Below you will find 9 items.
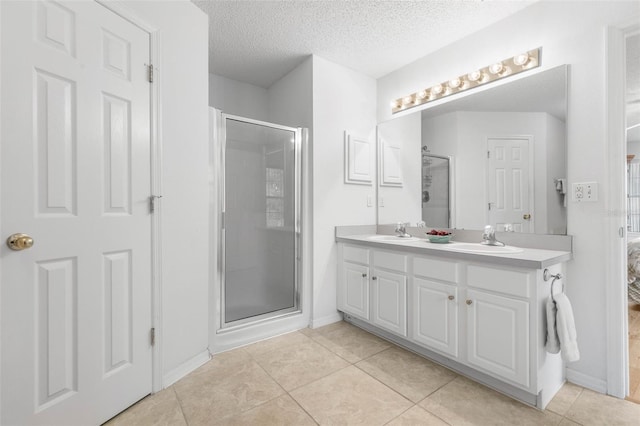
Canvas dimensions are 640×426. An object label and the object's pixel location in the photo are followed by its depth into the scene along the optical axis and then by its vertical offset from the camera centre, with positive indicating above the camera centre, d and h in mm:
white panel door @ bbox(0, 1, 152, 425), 1129 +8
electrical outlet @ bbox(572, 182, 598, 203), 1646 +113
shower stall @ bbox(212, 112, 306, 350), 2197 -69
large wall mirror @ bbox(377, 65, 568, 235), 1839 +397
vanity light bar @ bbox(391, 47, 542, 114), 1928 +1009
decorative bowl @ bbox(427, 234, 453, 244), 2227 -208
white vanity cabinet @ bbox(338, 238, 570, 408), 1483 -616
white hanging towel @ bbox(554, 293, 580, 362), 1439 -599
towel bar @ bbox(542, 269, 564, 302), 1515 -351
